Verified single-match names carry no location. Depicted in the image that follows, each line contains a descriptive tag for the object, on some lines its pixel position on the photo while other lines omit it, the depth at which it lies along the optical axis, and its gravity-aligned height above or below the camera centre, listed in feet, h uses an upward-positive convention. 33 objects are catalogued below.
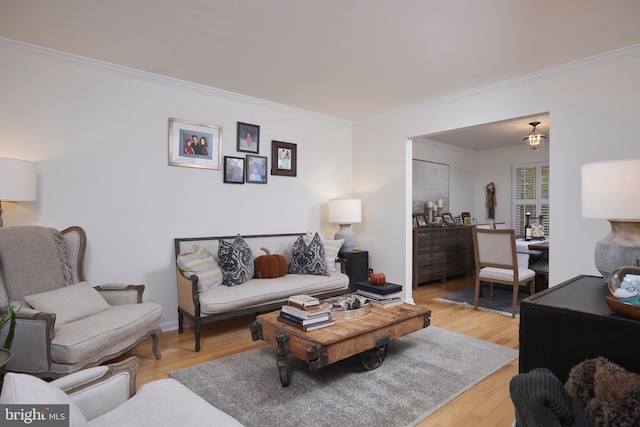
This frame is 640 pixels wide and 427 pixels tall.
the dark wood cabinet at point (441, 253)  17.53 -2.21
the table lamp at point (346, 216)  15.05 -0.18
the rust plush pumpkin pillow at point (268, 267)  12.13 -1.94
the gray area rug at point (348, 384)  6.56 -3.80
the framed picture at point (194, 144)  11.78 +2.33
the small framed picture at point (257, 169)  13.66 +1.67
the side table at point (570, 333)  4.08 -1.52
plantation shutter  21.50 +1.25
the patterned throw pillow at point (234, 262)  11.13 -1.67
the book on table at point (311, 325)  7.78 -2.58
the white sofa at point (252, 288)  9.98 -2.44
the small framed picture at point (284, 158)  14.35 +2.22
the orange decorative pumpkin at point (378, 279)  9.91 -1.92
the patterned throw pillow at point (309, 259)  12.86 -1.76
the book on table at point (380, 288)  9.58 -2.13
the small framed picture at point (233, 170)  13.00 +1.56
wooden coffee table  7.14 -2.77
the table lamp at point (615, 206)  5.58 +0.12
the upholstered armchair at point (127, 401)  3.96 -2.38
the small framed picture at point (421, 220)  18.74 -0.43
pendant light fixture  15.30 +3.23
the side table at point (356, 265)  14.73 -2.30
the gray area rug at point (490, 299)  13.91 -3.79
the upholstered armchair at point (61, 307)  6.64 -2.20
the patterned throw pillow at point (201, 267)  10.39 -1.70
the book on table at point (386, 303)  9.51 -2.50
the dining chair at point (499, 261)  13.01 -1.89
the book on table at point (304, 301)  8.16 -2.13
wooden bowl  4.02 -1.12
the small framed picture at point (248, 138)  13.33 +2.84
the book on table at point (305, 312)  7.89 -2.32
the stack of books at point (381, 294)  9.55 -2.29
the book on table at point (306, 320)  7.80 -2.45
